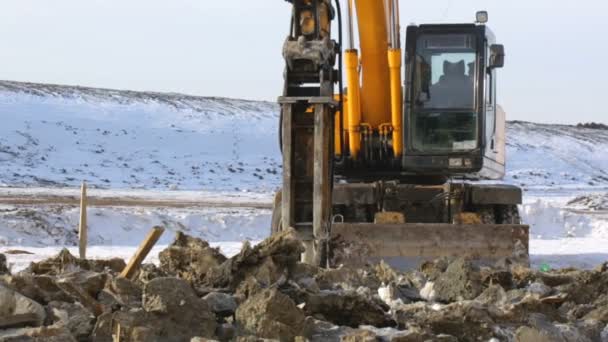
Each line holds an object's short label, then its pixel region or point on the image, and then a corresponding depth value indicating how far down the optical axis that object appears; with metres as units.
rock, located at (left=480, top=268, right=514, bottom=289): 14.48
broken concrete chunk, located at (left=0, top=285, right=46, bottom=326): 10.55
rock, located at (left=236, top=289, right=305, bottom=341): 10.61
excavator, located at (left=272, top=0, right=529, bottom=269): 19.76
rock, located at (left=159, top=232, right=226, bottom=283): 13.49
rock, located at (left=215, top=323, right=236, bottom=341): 10.67
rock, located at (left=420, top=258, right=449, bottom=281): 14.99
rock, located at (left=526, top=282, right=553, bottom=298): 13.56
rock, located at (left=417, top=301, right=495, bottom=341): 11.30
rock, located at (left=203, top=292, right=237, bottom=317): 11.43
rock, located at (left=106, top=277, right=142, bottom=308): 11.03
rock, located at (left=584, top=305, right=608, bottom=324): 12.52
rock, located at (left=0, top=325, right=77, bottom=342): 9.71
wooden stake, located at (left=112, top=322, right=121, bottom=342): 10.05
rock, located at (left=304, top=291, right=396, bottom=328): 11.88
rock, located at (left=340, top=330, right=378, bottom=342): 10.13
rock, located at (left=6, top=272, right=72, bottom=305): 11.36
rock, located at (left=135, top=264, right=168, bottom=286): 12.87
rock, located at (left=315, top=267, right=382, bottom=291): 13.87
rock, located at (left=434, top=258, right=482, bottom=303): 13.61
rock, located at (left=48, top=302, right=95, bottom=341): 10.34
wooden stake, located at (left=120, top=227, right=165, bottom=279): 13.02
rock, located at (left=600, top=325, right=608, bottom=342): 11.98
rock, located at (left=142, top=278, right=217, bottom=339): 10.47
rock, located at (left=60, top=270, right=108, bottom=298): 11.37
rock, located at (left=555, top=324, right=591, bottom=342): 11.61
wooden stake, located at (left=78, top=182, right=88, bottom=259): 22.17
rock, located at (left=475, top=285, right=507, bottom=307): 12.80
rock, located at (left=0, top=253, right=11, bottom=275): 13.30
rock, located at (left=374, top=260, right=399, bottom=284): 15.19
